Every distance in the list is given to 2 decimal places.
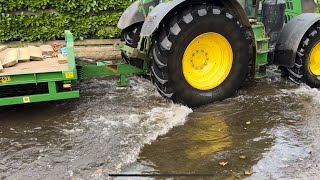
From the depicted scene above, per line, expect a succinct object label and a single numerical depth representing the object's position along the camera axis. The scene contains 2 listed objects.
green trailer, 4.38
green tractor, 4.87
